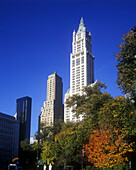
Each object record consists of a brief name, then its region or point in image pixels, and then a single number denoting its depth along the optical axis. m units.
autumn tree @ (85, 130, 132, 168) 18.37
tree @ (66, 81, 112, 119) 24.93
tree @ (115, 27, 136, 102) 19.02
